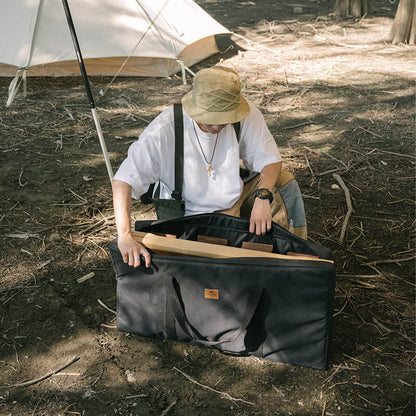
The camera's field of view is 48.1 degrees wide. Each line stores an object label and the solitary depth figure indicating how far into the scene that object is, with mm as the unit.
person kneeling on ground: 1991
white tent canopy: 5297
